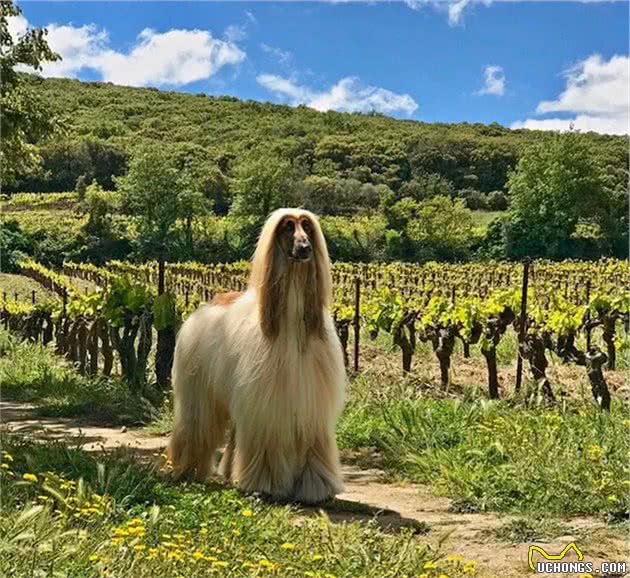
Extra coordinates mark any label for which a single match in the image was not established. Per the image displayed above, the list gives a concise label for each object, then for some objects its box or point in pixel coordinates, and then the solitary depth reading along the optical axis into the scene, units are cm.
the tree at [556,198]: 7869
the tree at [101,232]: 7062
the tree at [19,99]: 1344
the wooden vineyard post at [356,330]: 1321
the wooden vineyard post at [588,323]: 1195
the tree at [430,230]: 7719
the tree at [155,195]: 7706
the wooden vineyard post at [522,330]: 1055
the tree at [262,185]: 8088
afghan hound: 603
